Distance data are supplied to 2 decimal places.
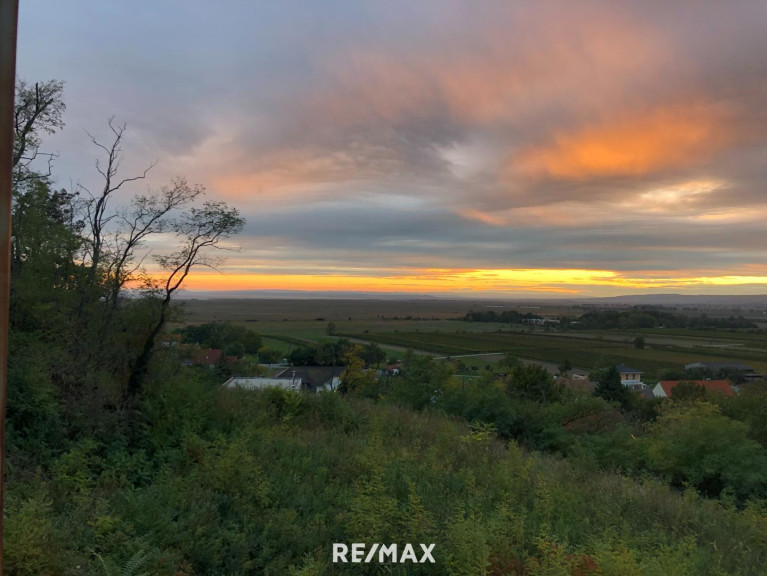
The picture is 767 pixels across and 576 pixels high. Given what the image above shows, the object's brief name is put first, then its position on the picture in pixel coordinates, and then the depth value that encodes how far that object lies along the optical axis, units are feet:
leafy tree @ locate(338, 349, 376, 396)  64.20
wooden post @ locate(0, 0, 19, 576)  4.10
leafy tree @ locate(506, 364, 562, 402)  67.67
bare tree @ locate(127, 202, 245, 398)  27.96
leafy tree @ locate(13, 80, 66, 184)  30.41
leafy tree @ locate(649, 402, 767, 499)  30.35
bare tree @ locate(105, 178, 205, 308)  29.55
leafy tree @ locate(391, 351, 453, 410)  51.87
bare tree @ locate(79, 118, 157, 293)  29.84
